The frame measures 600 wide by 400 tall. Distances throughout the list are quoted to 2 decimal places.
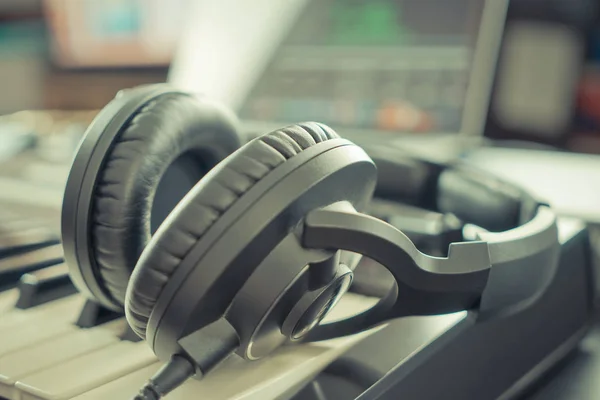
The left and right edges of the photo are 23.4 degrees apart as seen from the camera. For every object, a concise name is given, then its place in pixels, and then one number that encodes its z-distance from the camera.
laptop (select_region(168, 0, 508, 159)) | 0.83
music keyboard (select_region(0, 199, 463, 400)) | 0.49
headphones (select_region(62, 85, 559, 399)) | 0.47
